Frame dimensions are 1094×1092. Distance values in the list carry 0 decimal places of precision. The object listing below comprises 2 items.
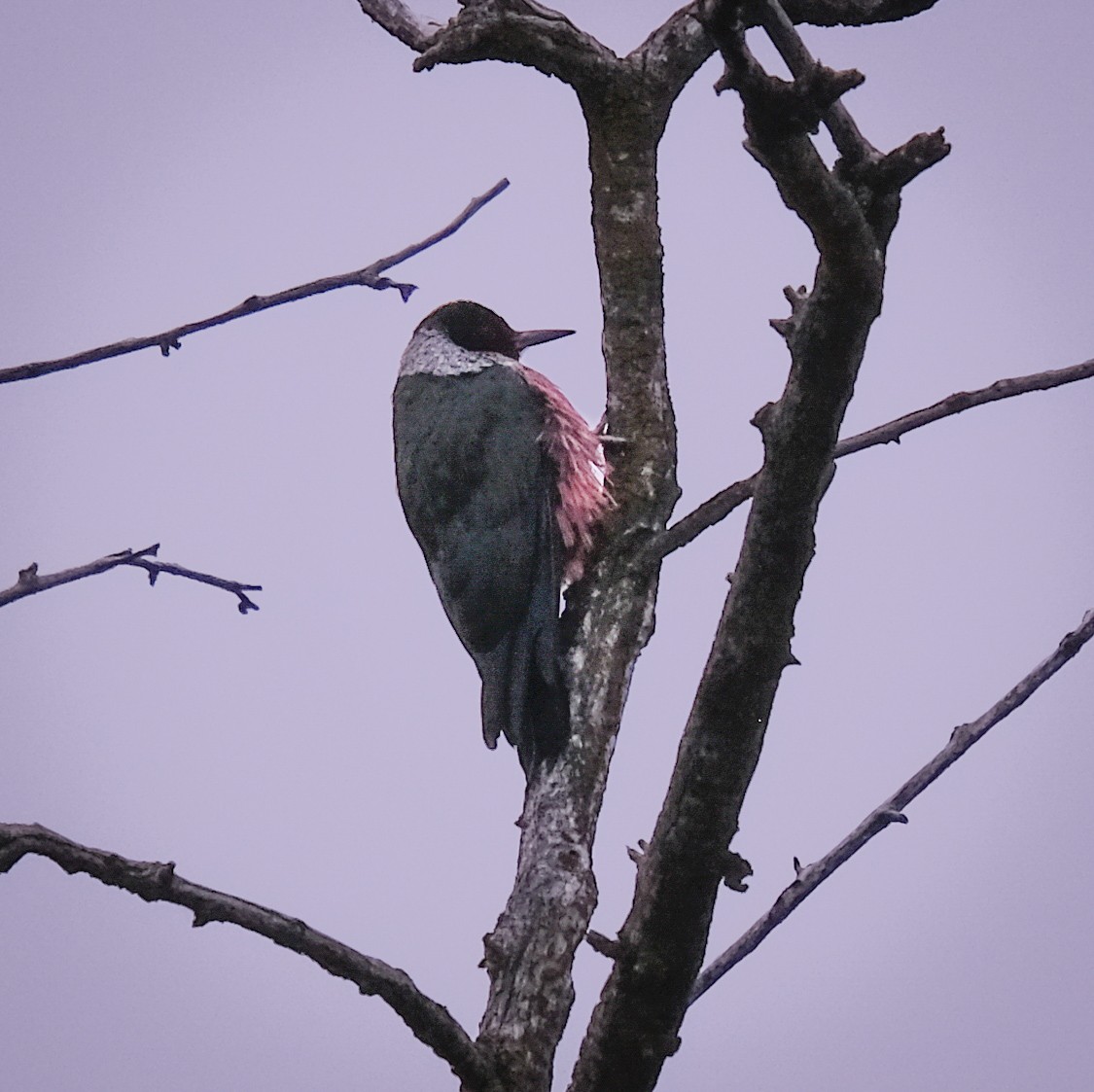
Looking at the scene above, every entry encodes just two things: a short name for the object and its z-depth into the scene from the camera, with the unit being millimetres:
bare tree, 9001
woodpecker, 13010
